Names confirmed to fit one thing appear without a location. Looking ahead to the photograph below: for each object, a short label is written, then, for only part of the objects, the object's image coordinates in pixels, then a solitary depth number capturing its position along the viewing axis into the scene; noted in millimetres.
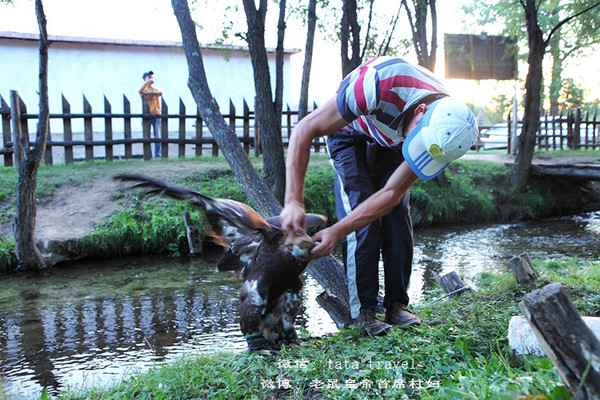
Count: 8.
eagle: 3180
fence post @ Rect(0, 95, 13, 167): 11789
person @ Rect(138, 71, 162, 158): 13766
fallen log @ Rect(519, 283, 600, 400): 1752
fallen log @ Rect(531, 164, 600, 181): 12805
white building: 17953
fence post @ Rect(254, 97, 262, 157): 14445
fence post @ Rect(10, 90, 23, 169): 8934
